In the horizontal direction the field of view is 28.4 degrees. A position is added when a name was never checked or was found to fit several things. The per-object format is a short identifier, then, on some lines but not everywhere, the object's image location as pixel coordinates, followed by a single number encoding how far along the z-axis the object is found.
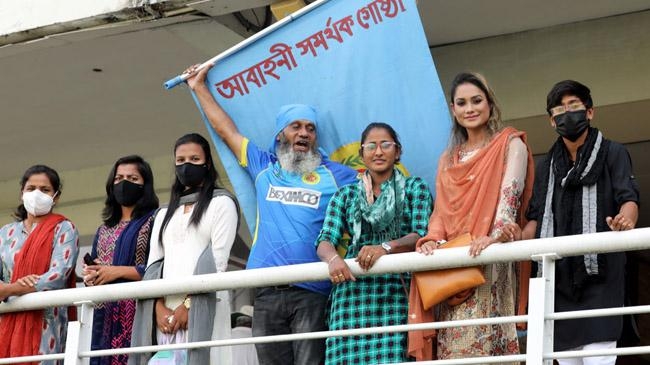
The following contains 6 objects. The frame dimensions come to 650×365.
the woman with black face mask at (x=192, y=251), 5.54
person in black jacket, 5.06
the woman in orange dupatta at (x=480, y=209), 5.05
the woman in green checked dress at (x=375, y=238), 5.24
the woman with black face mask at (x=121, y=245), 5.94
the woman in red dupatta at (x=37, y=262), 6.03
